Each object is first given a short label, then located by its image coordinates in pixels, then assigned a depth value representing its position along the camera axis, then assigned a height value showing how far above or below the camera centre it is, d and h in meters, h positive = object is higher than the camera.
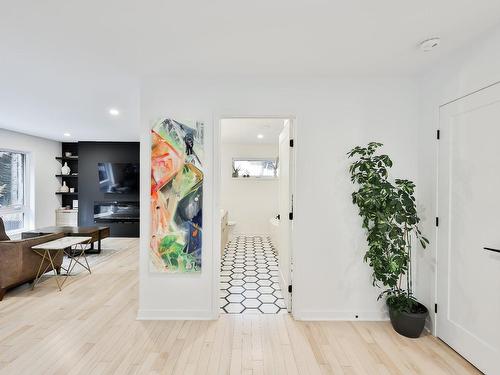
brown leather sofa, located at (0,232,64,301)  3.03 -0.98
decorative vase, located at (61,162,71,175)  6.87 +0.37
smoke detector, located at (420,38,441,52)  1.96 +1.12
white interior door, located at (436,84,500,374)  1.86 -0.32
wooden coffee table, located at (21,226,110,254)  4.42 -0.86
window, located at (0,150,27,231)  5.66 -0.13
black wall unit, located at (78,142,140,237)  6.69 +0.24
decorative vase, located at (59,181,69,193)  6.91 -0.14
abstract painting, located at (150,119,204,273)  2.61 -0.10
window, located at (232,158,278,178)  6.70 +0.49
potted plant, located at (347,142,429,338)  2.28 -0.38
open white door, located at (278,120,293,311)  2.84 -0.30
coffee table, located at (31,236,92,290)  3.33 -0.89
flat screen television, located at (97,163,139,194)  6.66 +0.16
